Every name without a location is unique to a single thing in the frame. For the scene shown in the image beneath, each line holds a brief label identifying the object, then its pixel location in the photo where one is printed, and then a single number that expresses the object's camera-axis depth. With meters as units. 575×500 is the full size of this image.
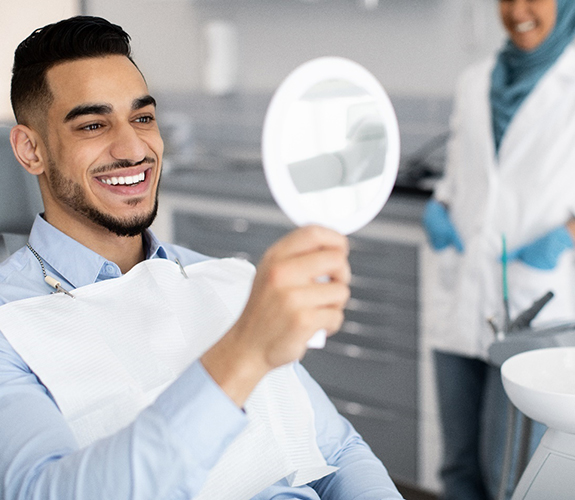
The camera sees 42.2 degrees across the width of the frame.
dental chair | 1.31
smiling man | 0.89
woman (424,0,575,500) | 1.82
